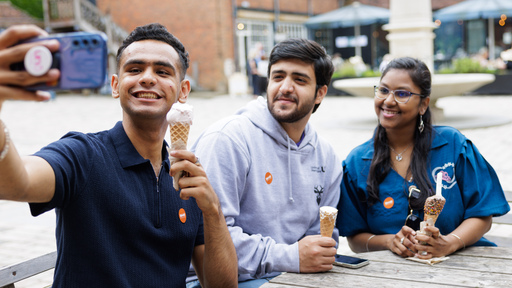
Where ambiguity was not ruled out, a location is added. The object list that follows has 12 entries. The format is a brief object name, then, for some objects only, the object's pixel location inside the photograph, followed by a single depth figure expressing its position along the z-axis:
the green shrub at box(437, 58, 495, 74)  18.41
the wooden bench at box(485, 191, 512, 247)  3.32
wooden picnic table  2.13
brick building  25.19
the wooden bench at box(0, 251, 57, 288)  2.46
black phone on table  2.33
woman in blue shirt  2.78
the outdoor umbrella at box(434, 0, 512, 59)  23.17
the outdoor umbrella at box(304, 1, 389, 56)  26.00
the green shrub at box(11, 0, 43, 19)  27.12
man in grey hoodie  2.57
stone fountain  12.24
